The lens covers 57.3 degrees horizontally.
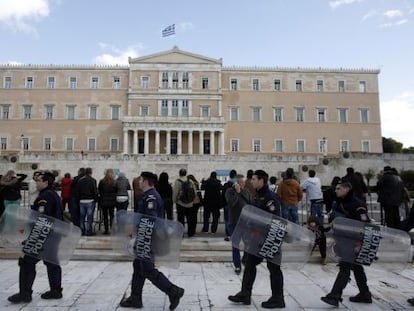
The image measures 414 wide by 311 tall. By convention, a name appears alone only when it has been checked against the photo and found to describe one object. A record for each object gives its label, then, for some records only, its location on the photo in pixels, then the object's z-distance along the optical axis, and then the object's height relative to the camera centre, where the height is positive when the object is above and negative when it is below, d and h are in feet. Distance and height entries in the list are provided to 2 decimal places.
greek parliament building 152.87 +30.07
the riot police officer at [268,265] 16.55 -3.95
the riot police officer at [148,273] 15.80 -3.93
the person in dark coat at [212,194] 32.37 -1.32
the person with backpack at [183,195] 30.22 -1.29
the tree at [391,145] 210.67 +17.76
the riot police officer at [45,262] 16.83 -3.75
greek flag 167.32 +65.30
